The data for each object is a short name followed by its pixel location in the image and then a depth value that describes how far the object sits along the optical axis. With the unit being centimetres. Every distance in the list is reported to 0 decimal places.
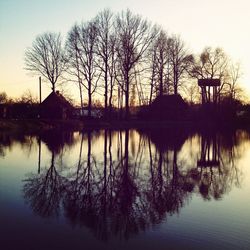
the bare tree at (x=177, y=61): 5023
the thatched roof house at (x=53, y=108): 4836
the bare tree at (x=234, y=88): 5591
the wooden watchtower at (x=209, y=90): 5135
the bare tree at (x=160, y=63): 4797
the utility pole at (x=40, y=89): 4765
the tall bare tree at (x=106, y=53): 4368
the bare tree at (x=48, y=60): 4666
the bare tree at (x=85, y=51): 4361
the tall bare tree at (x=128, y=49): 4417
